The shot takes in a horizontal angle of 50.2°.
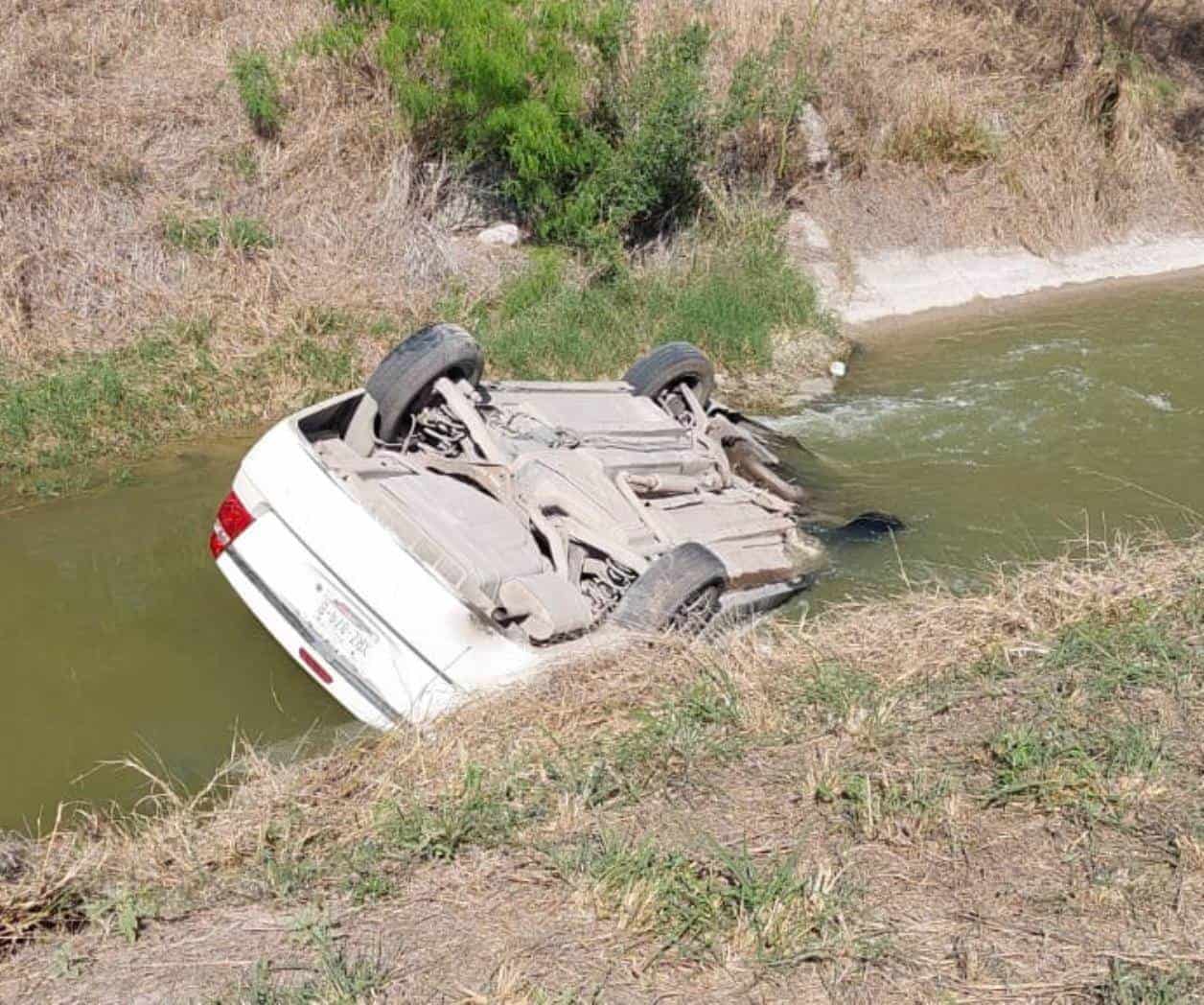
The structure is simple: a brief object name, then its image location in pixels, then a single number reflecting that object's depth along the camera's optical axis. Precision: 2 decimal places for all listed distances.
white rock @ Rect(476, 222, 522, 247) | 14.29
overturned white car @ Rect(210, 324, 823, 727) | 5.93
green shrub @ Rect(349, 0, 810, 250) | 12.99
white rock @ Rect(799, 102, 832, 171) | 16.62
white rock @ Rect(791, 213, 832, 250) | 15.96
